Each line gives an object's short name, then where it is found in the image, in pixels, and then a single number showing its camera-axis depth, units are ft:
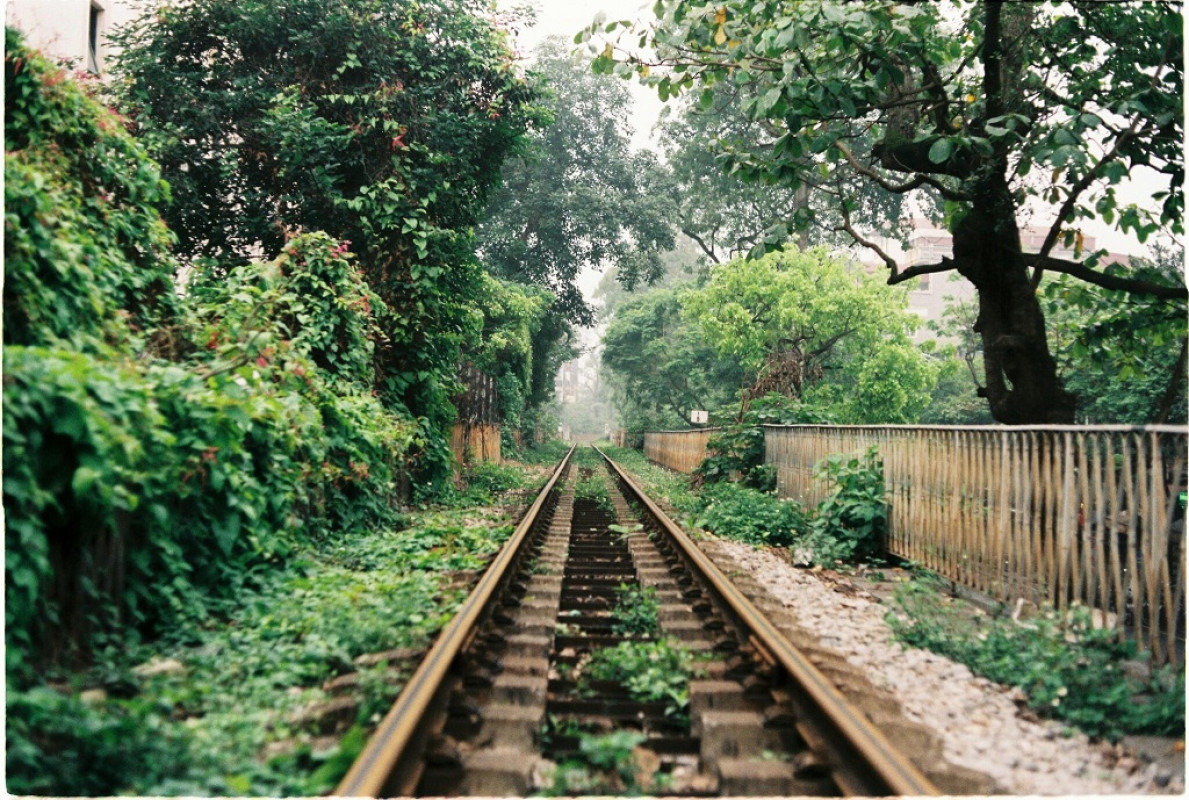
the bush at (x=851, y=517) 25.89
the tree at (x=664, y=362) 109.81
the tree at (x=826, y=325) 68.18
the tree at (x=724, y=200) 92.38
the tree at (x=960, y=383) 96.43
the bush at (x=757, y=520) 30.48
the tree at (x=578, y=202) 94.38
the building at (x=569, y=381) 393.70
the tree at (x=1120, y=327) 25.32
